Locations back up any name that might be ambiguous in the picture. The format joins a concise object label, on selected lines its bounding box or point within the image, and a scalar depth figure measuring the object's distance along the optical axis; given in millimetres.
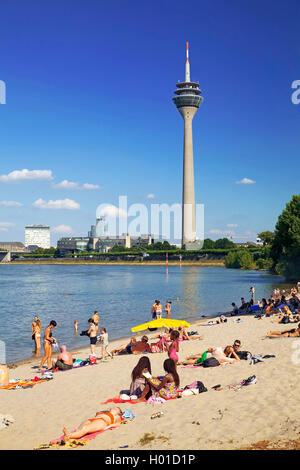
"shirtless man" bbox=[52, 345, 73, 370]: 16234
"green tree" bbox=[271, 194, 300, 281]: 65000
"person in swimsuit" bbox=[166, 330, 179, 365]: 13328
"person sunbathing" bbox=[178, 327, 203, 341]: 21075
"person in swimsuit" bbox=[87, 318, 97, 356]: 19280
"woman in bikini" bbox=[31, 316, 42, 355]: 21562
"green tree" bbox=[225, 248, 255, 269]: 125400
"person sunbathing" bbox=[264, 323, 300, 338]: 17562
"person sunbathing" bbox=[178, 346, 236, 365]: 14312
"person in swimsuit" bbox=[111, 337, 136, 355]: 18523
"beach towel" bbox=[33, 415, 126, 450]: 8594
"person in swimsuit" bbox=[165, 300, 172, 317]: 31594
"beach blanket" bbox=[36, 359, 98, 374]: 16234
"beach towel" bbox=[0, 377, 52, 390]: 13711
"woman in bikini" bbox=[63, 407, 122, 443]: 8773
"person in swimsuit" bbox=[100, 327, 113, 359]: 18030
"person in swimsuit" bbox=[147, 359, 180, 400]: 11055
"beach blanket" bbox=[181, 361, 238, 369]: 14078
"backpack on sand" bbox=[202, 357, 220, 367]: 14078
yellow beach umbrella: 20125
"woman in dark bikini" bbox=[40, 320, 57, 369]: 16844
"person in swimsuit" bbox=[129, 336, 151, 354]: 18250
